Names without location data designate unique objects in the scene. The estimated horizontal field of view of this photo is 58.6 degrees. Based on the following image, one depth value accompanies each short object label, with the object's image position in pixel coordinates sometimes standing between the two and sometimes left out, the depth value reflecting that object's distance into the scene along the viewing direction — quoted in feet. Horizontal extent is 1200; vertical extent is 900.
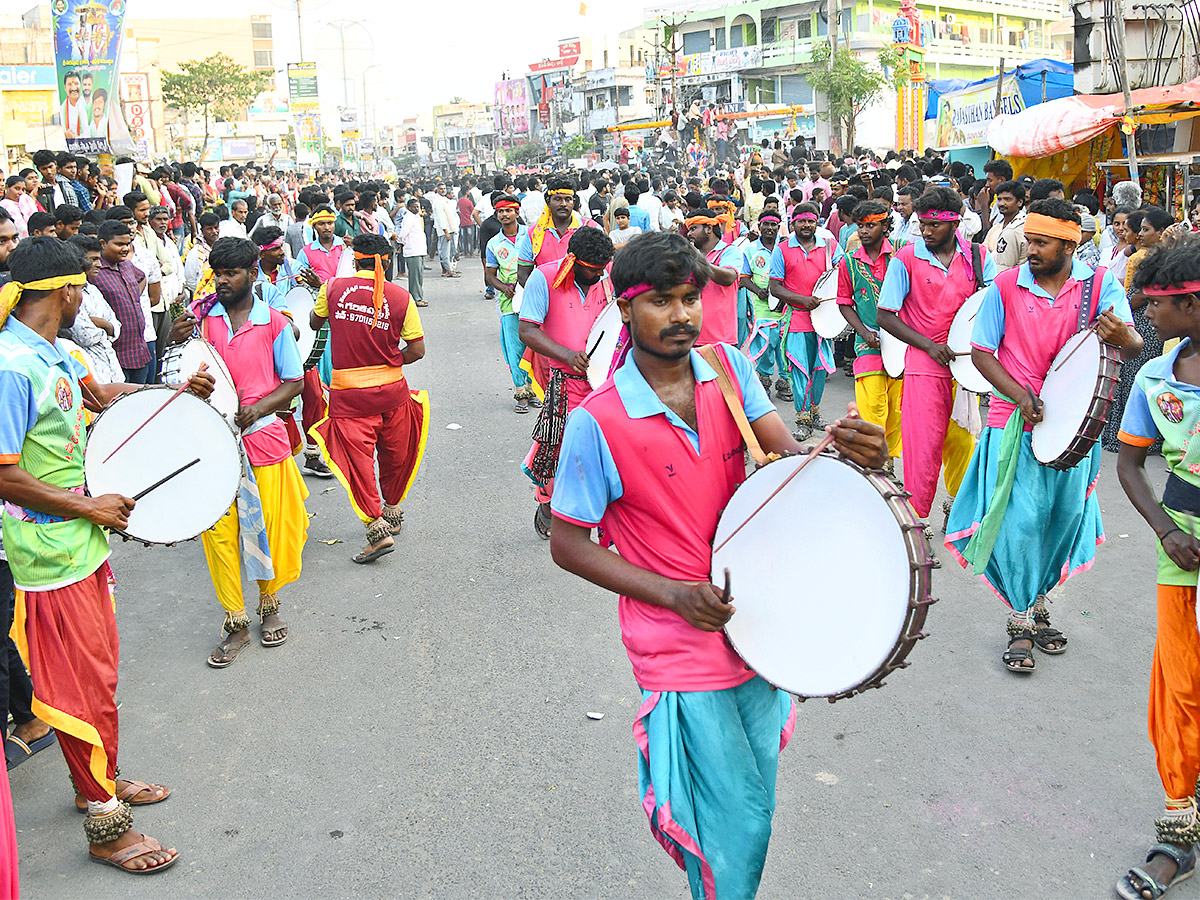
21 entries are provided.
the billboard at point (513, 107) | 330.13
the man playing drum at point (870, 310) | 24.00
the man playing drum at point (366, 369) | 22.17
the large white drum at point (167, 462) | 13.93
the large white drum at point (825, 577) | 8.11
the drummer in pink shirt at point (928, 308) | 20.58
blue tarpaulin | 59.06
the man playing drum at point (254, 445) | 18.07
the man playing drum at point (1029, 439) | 16.07
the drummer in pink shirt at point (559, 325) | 21.45
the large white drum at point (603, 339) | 20.79
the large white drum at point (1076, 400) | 14.21
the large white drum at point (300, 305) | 25.14
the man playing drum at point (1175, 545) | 10.83
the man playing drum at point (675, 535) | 8.91
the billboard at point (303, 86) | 228.63
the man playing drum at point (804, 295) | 31.50
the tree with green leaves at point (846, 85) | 160.66
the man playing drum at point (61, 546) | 11.81
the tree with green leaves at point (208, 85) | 205.05
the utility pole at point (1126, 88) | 39.37
